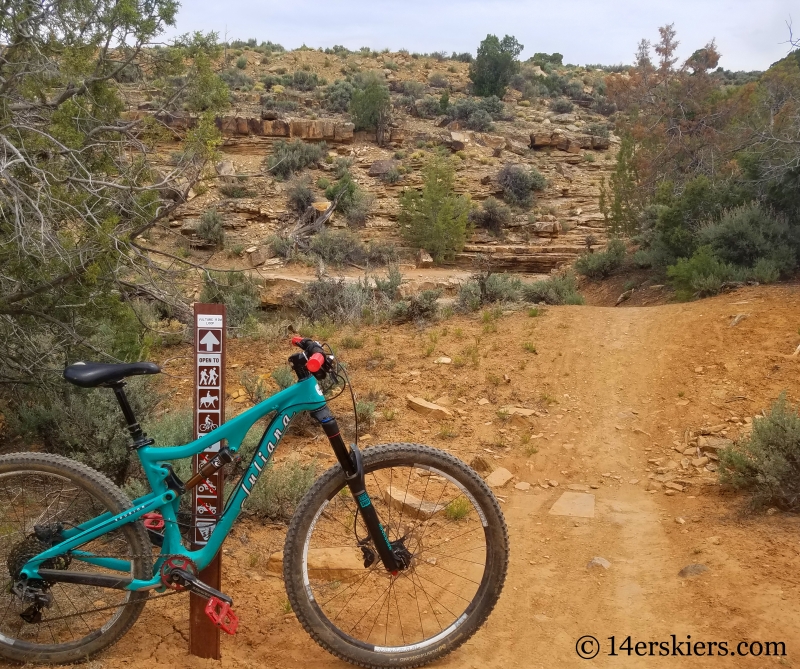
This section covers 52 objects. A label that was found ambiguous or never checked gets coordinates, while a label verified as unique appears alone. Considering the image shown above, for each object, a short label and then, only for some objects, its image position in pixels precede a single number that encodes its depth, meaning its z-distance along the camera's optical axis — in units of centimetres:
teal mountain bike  239
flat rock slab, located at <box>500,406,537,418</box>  657
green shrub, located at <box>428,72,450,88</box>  3897
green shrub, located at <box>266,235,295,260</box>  1917
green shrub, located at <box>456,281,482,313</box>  1066
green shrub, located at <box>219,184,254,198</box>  2225
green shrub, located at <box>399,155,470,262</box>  2062
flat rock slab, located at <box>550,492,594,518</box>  481
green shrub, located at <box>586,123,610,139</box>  3200
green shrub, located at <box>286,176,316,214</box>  2264
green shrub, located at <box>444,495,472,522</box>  421
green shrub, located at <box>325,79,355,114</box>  3108
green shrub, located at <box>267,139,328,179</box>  2480
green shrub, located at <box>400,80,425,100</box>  3537
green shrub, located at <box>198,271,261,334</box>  1110
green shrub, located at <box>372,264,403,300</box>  1245
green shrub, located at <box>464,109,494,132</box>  3105
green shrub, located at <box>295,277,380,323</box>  1042
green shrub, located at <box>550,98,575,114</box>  3684
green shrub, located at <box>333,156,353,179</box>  2556
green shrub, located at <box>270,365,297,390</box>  712
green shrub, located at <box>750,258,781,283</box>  1018
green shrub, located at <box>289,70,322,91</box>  3416
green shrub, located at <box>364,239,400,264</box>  1997
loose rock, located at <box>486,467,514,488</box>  534
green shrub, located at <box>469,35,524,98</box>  3766
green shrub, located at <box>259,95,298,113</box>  2933
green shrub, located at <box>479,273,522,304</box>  1110
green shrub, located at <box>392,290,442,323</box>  1007
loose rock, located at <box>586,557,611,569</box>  384
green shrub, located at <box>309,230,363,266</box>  1927
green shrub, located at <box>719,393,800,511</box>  399
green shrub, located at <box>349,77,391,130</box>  2828
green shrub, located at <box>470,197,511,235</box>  2333
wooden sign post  251
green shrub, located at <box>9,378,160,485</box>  435
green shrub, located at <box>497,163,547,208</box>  2503
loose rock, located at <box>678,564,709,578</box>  349
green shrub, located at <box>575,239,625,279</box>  1590
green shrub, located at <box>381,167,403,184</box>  2534
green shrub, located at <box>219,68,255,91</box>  3200
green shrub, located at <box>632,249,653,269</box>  1439
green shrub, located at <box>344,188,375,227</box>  2241
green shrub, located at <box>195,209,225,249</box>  2003
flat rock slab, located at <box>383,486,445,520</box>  416
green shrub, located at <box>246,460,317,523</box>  423
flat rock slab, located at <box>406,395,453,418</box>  654
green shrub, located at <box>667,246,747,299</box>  1065
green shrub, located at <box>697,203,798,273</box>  1051
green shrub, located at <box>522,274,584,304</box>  1210
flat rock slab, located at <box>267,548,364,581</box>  334
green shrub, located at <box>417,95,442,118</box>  3259
